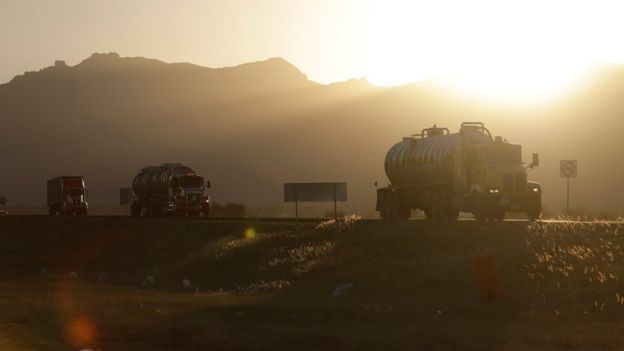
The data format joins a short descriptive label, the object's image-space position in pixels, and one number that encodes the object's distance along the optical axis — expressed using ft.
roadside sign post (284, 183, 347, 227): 172.76
